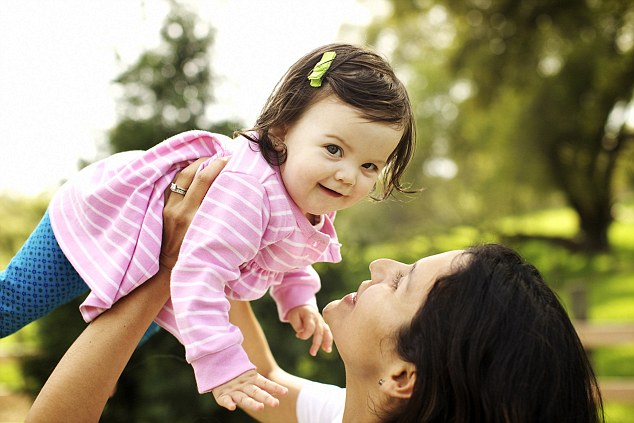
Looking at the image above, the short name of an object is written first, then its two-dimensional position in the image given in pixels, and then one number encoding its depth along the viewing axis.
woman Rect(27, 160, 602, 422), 1.68
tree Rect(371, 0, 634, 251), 13.46
